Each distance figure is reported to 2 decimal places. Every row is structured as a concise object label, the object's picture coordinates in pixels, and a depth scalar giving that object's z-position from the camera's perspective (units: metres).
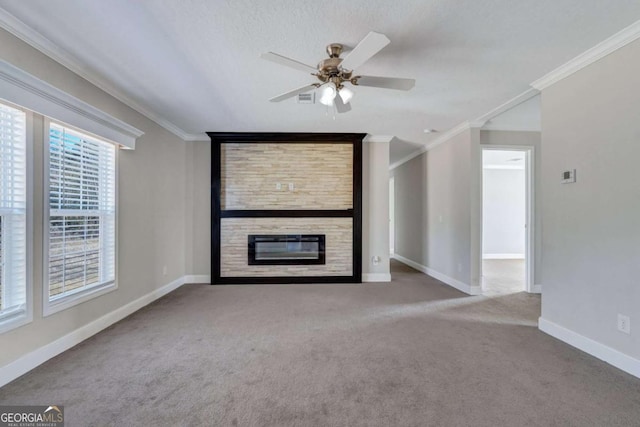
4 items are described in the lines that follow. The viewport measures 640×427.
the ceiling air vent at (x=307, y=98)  3.06
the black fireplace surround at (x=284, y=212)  4.63
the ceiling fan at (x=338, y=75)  1.88
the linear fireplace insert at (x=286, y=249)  4.70
